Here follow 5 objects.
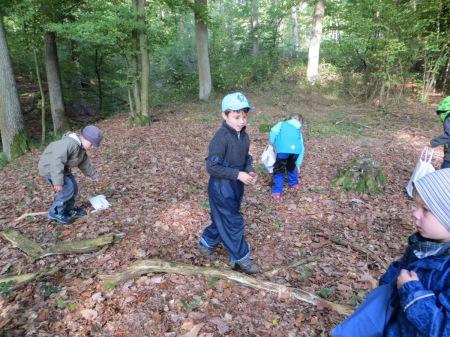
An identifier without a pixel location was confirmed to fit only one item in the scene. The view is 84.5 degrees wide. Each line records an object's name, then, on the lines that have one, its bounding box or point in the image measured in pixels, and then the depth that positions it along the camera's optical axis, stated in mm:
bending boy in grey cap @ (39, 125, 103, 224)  3926
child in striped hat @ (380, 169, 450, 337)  1273
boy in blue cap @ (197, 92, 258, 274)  2848
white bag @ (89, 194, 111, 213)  4688
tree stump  5492
